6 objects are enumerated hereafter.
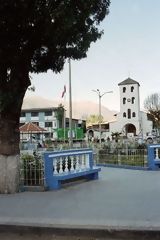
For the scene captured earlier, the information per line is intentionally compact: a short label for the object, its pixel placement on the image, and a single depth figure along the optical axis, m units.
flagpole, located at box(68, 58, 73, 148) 22.90
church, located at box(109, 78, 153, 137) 65.46
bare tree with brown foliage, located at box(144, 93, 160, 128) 49.01
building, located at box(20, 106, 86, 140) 74.82
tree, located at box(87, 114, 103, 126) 84.63
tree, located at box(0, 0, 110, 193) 6.34
